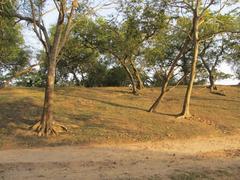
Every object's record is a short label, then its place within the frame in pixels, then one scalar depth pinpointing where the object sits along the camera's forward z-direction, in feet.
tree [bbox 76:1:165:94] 43.27
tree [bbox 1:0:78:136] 30.68
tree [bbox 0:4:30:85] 39.16
